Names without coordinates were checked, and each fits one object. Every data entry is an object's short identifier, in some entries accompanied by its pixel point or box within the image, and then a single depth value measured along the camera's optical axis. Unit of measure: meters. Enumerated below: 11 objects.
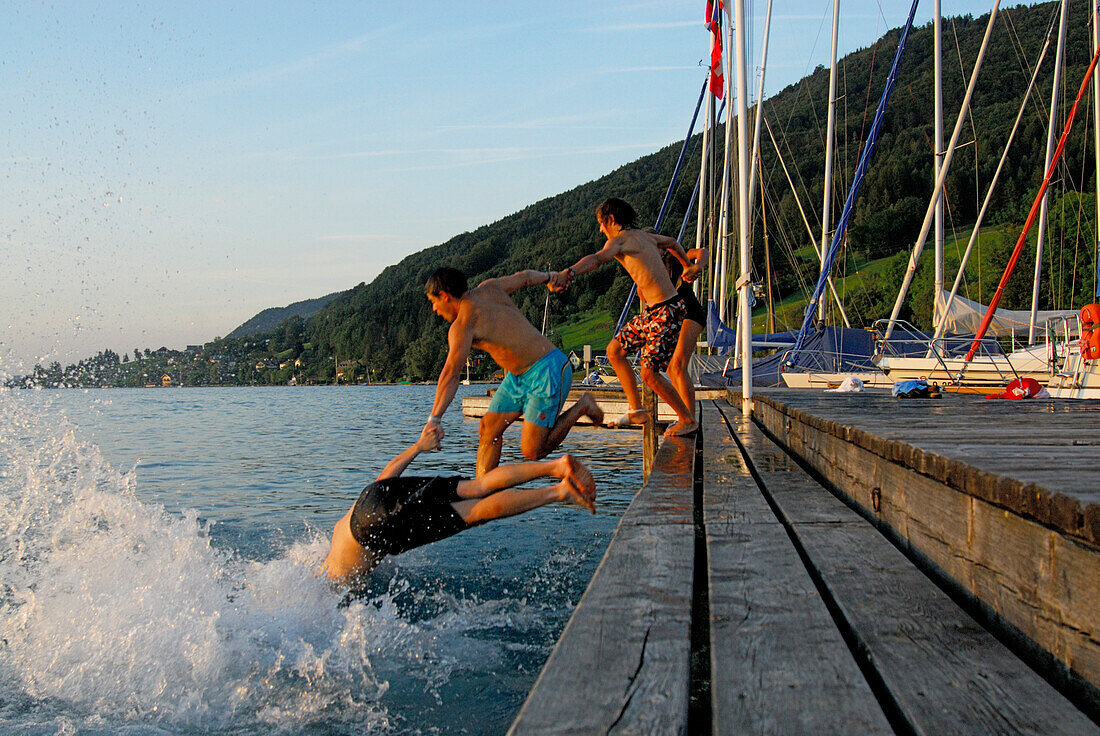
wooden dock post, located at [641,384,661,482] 9.03
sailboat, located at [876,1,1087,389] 13.84
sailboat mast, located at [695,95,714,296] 26.31
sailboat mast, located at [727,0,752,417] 8.55
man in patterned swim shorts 6.73
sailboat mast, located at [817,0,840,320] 21.47
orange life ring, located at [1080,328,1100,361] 9.22
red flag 10.79
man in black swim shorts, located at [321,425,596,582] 4.31
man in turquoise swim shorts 5.25
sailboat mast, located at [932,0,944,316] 19.36
